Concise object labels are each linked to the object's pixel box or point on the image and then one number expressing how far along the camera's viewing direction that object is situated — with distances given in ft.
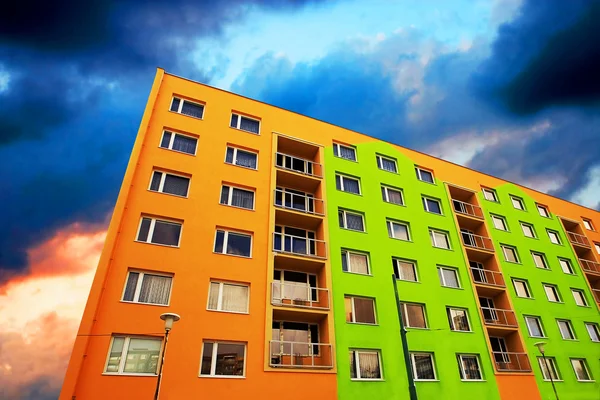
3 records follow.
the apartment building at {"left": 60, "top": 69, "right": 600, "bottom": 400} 54.39
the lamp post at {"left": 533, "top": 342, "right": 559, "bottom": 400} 79.35
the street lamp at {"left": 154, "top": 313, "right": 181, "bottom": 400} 40.89
